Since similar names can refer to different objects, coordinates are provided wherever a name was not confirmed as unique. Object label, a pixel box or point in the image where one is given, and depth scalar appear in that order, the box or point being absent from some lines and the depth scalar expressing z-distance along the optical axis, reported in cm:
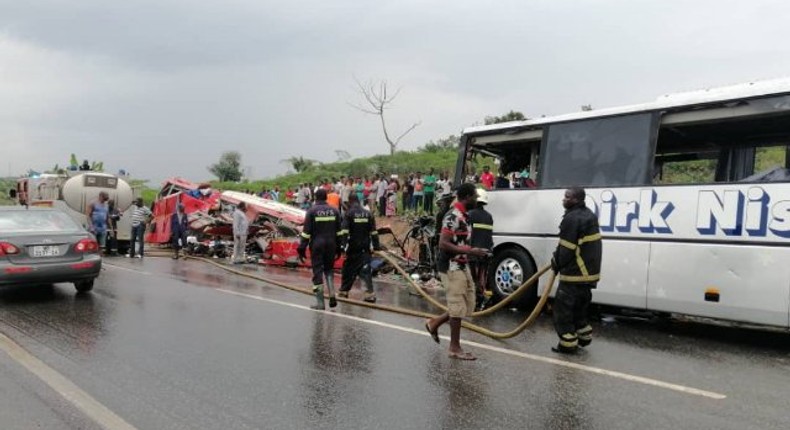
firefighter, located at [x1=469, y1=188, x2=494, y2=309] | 697
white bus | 728
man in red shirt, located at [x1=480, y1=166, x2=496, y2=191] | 1474
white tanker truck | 1789
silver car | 898
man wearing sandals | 620
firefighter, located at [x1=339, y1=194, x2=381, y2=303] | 1013
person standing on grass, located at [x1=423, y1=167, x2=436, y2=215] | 2123
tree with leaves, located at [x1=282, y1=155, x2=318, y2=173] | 5051
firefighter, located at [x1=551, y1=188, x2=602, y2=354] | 645
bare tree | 4006
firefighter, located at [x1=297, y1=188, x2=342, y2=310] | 907
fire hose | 682
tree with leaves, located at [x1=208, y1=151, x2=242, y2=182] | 5734
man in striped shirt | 1719
